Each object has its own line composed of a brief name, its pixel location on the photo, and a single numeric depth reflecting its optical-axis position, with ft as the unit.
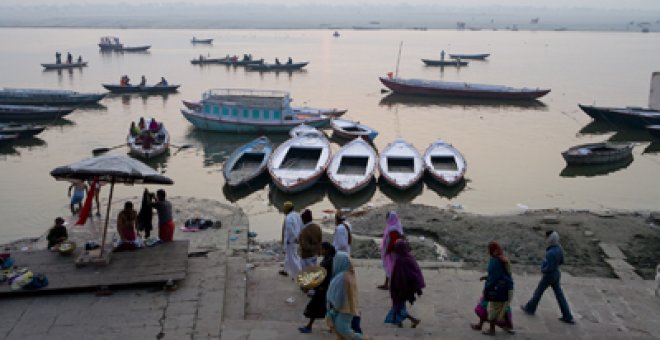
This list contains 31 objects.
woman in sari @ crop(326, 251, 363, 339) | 22.59
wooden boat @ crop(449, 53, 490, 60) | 250.78
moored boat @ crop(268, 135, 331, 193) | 59.67
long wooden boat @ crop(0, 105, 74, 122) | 94.22
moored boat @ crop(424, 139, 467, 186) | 62.39
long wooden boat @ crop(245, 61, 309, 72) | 191.31
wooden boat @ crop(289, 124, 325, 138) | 75.36
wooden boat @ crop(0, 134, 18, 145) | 80.12
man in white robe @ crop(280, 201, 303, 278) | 31.48
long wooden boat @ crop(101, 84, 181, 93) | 131.03
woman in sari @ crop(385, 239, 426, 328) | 25.88
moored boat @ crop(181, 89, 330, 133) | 89.40
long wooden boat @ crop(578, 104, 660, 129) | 96.78
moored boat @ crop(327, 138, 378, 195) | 59.06
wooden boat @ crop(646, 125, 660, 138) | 89.62
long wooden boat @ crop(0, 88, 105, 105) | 105.19
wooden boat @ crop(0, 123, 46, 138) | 82.38
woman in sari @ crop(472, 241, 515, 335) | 25.27
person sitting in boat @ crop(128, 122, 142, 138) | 77.87
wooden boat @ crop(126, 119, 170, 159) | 73.72
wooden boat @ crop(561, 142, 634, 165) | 72.38
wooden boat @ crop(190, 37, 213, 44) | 322.55
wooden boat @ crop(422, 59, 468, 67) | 220.43
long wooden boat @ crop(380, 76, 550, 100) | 129.29
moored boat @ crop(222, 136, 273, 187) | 62.18
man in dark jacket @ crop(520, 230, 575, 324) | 27.30
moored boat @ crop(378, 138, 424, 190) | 60.85
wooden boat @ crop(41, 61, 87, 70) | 182.99
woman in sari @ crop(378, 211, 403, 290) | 29.04
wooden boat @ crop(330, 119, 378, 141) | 83.82
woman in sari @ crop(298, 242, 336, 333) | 25.07
